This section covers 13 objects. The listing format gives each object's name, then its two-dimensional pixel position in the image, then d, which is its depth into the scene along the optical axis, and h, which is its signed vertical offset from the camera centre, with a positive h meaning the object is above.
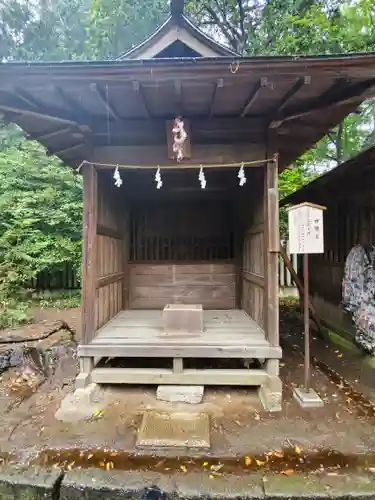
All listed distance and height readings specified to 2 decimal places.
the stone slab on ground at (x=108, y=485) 2.51 -1.82
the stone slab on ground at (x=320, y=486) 2.44 -1.81
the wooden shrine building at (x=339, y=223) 5.47 +0.57
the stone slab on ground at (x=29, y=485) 2.54 -1.81
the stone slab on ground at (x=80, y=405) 3.68 -1.79
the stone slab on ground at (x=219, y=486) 2.46 -1.82
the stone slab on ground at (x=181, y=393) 3.98 -1.73
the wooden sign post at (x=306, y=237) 4.09 +0.20
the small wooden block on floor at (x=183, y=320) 4.61 -0.94
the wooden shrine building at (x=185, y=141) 3.20 +1.59
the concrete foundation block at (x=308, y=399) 3.88 -1.77
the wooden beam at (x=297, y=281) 5.86 -0.55
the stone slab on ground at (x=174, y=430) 3.09 -1.80
